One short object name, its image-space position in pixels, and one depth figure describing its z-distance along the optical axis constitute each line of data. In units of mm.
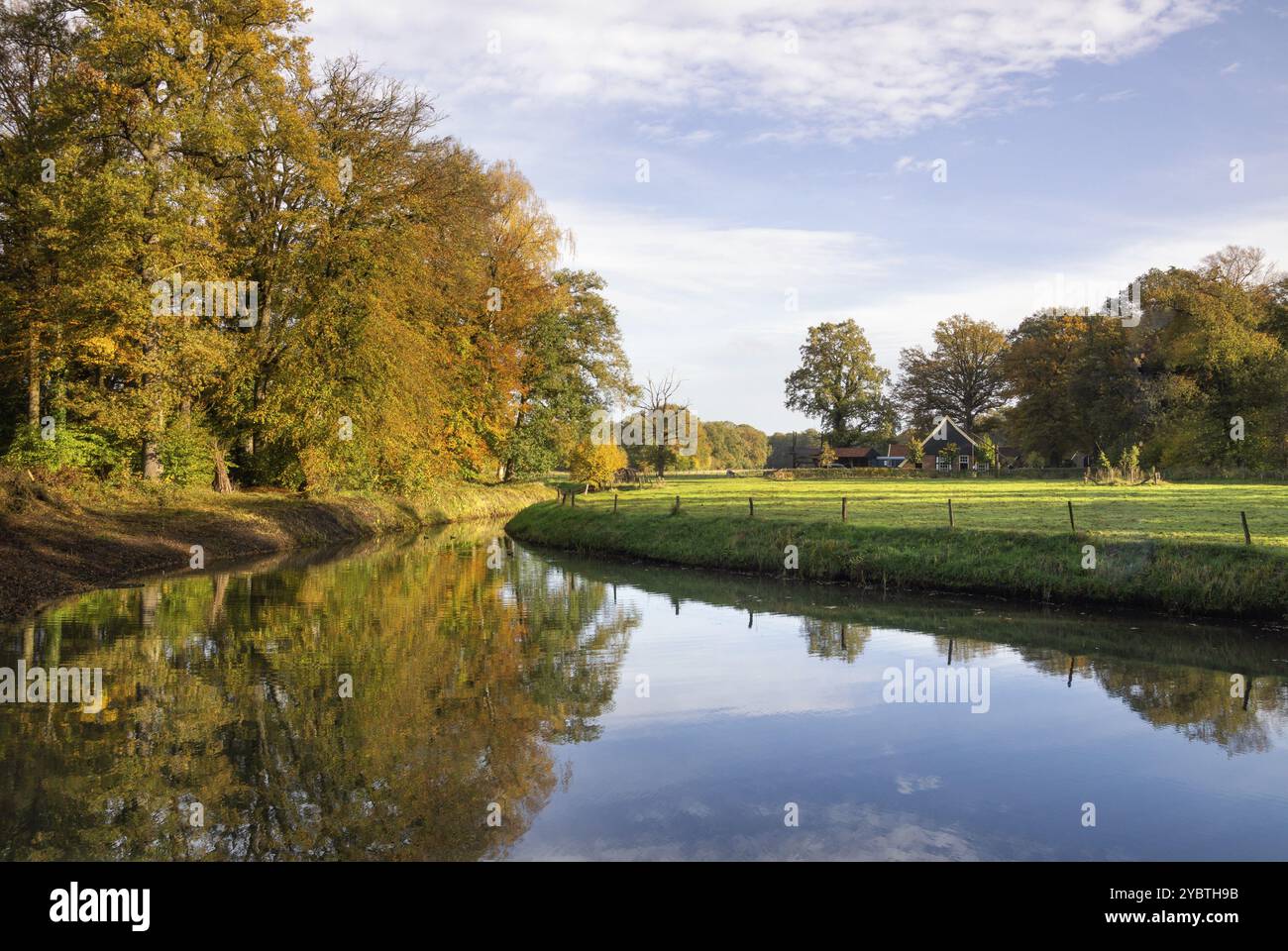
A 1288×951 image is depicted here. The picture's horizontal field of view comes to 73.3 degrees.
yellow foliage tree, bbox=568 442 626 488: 53875
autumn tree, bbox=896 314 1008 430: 96125
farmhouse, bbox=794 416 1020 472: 88250
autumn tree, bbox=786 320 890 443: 96500
